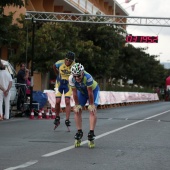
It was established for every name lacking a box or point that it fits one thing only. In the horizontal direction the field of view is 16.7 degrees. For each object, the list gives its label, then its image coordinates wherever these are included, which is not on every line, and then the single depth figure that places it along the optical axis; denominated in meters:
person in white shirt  19.45
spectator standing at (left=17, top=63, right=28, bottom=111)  22.34
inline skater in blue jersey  10.94
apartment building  38.53
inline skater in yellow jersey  14.77
